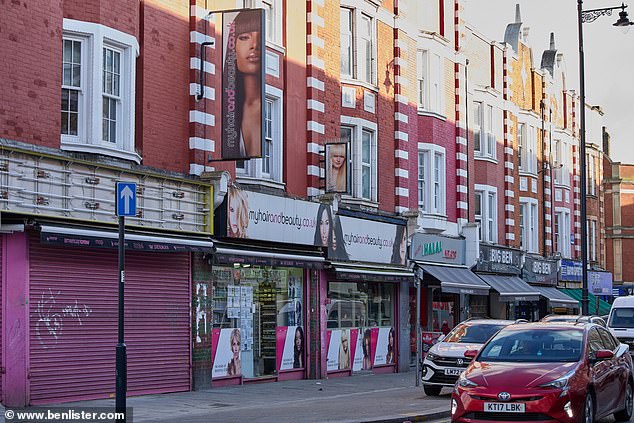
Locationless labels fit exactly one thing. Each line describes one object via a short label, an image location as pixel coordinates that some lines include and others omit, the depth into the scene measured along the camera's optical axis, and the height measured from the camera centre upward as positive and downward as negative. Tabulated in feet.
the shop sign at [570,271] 158.51 +0.81
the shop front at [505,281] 125.08 -0.60
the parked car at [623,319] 112.47 -4.92
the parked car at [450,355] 68.18 -5.34
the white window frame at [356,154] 96.43 +11.62
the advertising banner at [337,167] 88.22 +9.50
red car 43.06 -4.53
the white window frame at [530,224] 146.82 +7.63
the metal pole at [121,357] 45.21 -3.58
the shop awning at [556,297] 142.44 -2.98
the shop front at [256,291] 72.79 -1.11
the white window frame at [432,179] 112.88 +10.89
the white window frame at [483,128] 131.03 +19.24
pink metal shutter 58.13 -2.77
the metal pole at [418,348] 76.70 -5.53
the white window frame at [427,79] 113.50 +22.09
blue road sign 46.37 +3.47
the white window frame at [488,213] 130.93 +8.18
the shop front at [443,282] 107.86 -0.65
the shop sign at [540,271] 142.31 +0.75
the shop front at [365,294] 90.68 -1.67
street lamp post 107.45 +22.29
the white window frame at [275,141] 82.02 +11.23
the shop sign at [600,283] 176.42 -1.22
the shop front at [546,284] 142.41 -1.14
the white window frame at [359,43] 97.76 +22.89
